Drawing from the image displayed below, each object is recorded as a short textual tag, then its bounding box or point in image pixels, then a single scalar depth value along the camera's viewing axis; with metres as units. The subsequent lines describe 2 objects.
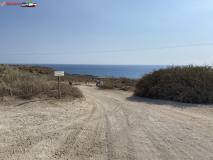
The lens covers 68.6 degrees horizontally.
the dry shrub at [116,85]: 16.26
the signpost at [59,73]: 9.07
